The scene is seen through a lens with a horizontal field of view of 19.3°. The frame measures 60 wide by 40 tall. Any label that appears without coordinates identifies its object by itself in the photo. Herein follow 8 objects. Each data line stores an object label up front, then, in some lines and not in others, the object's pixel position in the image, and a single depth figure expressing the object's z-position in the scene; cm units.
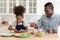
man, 305
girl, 263
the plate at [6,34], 225
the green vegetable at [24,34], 221
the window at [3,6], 511
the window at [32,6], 510
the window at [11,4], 514
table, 211
